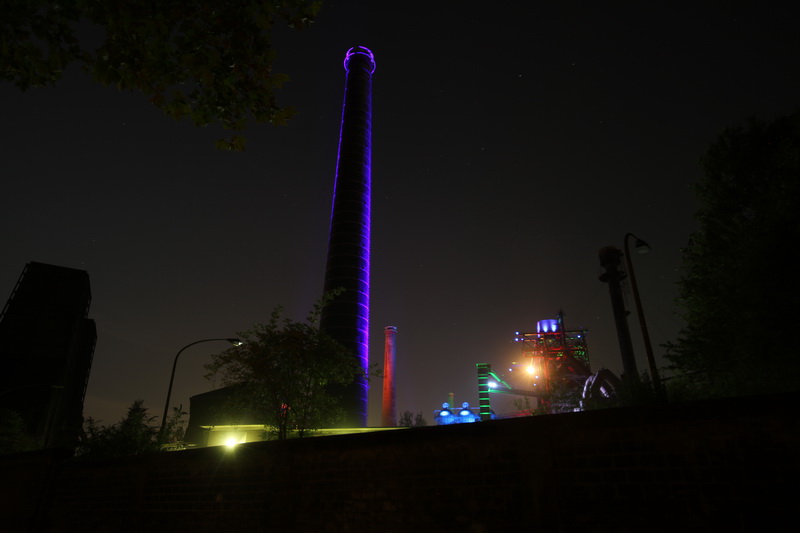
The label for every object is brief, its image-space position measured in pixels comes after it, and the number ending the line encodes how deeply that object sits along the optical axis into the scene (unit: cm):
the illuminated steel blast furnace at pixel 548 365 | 5325
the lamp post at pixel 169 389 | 1933
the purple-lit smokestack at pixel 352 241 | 4047
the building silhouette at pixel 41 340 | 3809
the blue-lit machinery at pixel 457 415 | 5200
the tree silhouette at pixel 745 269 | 1211
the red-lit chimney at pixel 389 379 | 5453
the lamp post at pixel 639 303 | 1384
